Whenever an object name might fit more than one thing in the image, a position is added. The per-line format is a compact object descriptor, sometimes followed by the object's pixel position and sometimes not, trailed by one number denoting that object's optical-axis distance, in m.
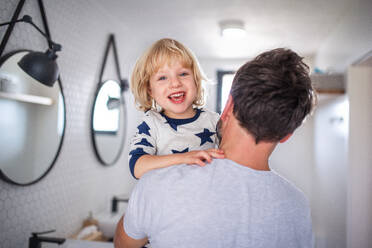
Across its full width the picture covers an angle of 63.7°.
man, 0.71
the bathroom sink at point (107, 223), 2.24
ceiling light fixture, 2.67
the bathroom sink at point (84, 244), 1.53
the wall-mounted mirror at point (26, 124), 1.36
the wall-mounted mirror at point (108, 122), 2.36
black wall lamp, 1.32
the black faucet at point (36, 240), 1.52
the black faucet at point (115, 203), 2.64
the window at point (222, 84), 4.23
